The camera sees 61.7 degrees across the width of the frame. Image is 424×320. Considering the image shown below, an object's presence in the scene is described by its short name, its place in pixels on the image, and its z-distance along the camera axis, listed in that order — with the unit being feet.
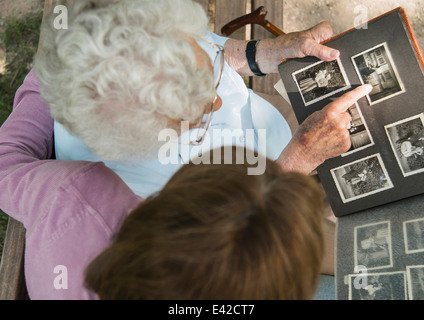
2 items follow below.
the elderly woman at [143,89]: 2.37
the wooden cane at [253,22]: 4.59
